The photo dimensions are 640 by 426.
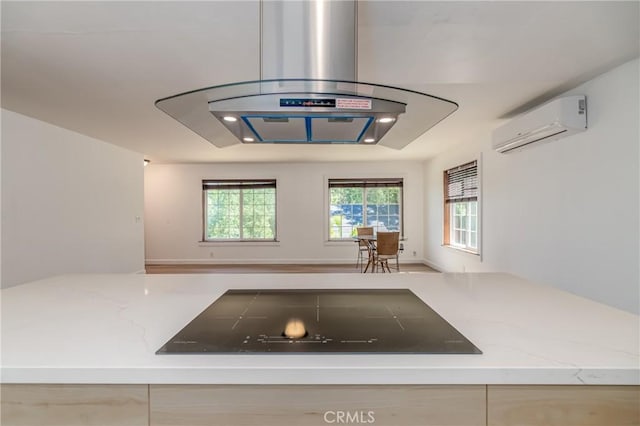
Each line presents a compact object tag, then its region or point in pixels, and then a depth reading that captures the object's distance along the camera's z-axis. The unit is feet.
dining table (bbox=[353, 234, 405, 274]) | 18.17
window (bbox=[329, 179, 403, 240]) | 23.80
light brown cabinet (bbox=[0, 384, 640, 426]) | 2.40
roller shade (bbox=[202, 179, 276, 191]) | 23.80
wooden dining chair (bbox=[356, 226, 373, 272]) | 20.60
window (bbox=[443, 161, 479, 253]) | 16.22
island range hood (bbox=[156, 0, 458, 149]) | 3.20
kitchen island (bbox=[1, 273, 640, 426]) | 2.35
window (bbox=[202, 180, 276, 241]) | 24.04
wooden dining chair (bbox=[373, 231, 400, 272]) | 17.08
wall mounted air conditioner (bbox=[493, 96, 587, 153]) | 8.57
